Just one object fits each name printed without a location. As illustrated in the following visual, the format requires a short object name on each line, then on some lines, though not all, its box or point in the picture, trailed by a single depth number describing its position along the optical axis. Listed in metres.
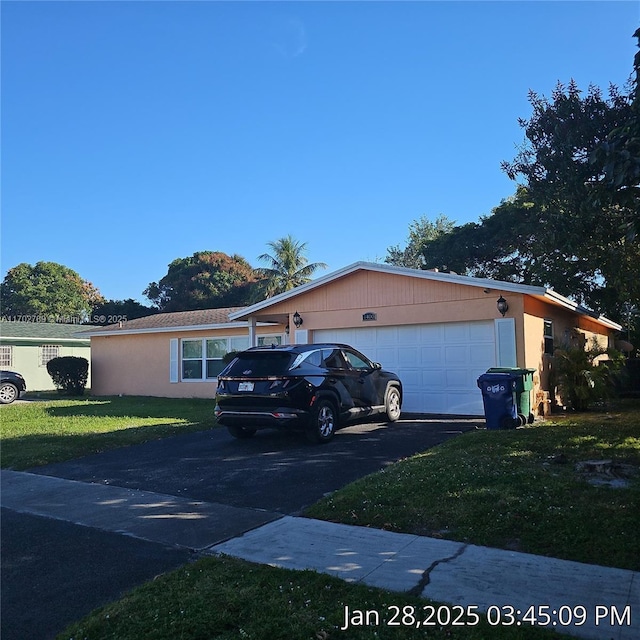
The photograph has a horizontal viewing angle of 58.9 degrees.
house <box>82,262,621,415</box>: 12.85
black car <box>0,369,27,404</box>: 19.97
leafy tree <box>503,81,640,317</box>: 11.30
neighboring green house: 26.09
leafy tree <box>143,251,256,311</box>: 45.47
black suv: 9.42
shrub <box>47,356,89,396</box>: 23.80
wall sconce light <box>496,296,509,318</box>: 12.59
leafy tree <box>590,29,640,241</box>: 5.40
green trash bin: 11.09
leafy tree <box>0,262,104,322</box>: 49.72
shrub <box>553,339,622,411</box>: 14.01
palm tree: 36.94
